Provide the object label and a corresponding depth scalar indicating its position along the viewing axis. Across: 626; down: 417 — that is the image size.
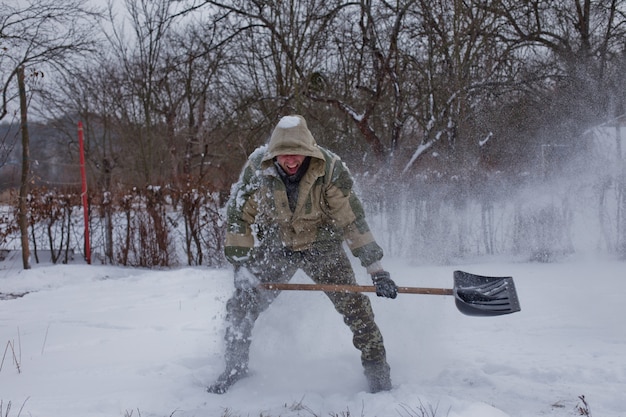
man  3.20
